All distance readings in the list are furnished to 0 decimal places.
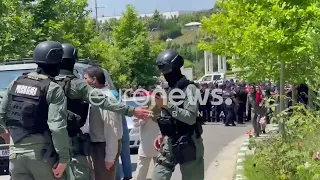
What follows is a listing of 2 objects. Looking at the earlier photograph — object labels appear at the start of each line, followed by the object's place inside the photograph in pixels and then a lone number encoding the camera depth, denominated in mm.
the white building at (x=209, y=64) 55953
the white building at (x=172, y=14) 145997
